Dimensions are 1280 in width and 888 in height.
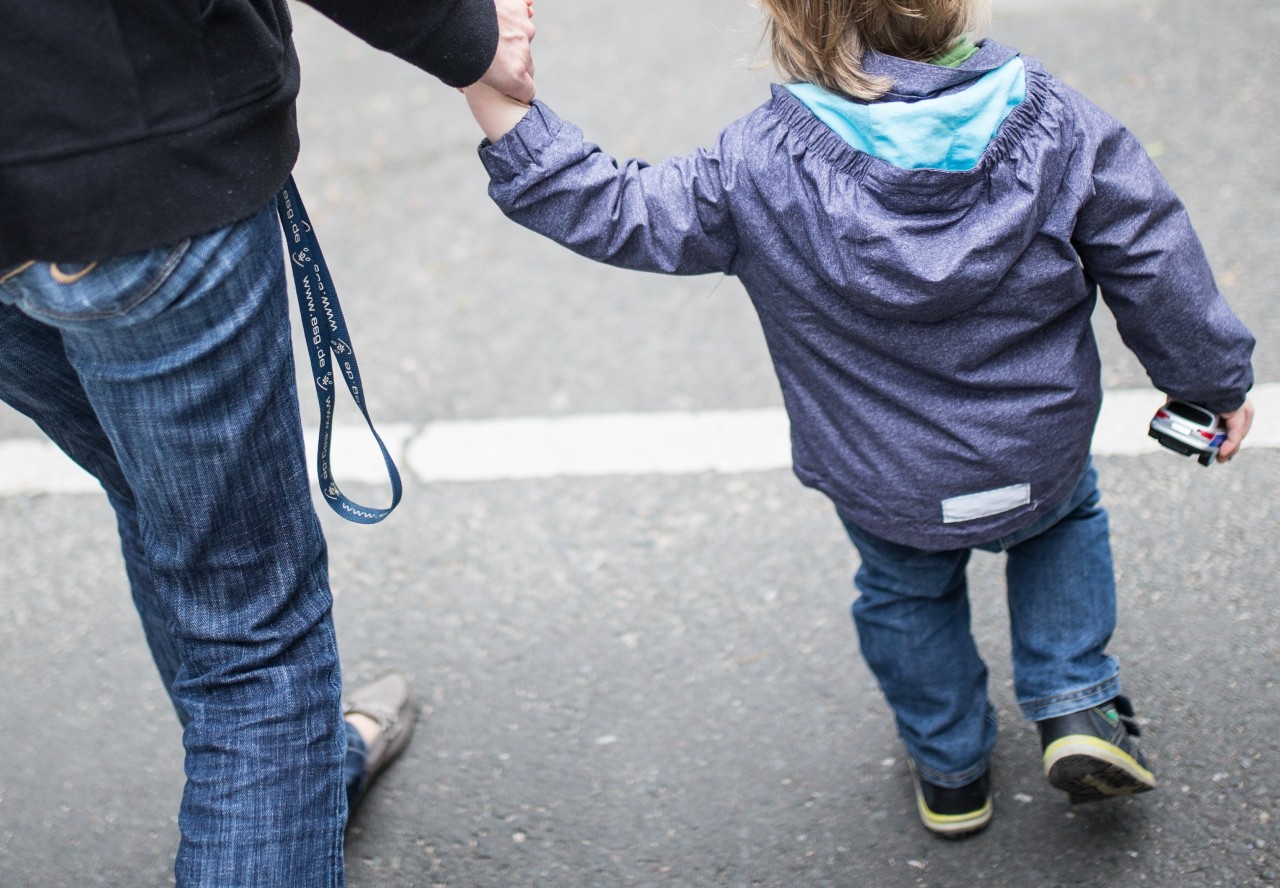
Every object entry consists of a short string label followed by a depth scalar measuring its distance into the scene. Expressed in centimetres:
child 160
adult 131
